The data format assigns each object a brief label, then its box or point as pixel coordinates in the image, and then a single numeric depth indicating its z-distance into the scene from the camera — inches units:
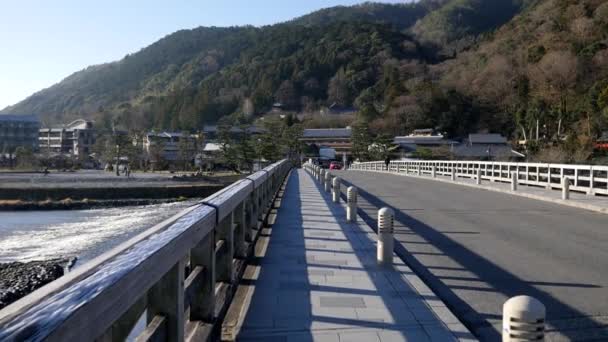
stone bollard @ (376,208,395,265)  339.6
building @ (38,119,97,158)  5590.6
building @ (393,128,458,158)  3449.1
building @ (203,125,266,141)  3609.5
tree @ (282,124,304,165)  3833.7
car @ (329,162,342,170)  3070.4
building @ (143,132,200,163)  4165.8
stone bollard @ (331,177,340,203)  761.7
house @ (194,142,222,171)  3958.4
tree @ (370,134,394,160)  3358.8
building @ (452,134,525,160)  2753.4
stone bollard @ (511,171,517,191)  1006.0
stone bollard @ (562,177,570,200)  813.9
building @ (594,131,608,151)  1753.2
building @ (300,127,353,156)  4706.0
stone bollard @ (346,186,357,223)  540.5
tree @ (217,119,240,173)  3403.1
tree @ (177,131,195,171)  4138.8
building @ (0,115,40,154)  5172.2
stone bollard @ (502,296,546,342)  139.8
